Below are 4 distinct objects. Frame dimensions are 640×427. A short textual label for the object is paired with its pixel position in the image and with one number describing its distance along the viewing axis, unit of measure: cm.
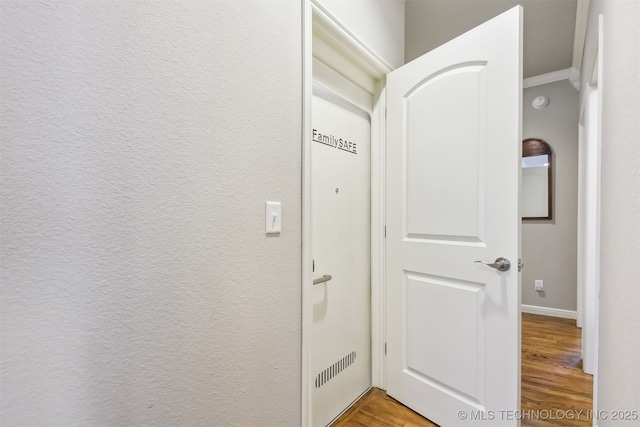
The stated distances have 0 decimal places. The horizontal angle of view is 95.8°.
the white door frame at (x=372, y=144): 115
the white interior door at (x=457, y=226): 125
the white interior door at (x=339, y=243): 147
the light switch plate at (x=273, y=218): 101
